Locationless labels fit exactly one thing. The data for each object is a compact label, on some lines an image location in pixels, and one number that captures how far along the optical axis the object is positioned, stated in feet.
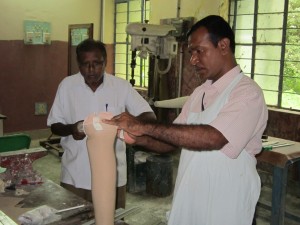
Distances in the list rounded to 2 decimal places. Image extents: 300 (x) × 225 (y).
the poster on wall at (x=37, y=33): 19.98
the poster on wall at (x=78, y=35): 18.25
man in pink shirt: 4.49
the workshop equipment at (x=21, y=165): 6.72
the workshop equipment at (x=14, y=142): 9.06
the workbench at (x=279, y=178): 9.40
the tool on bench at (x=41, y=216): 5.10
